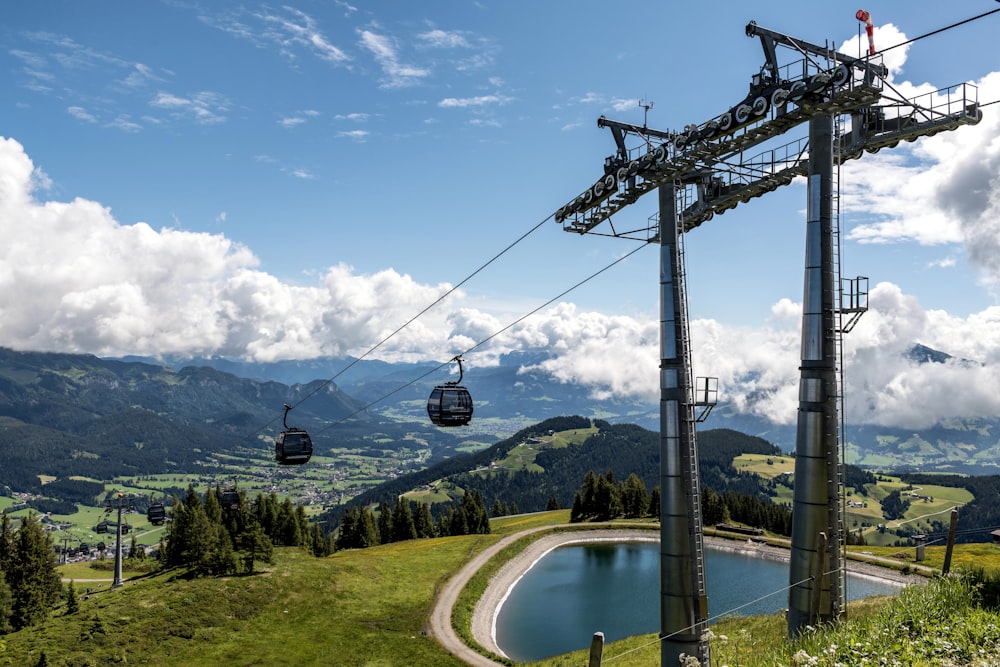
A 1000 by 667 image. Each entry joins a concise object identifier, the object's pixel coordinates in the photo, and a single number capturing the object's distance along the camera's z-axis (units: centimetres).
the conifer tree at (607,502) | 11700
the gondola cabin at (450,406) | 3431
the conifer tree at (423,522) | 12306
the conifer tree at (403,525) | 12112
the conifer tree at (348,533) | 11588
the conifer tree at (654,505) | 11844
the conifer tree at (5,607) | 6103
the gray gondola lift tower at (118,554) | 7675
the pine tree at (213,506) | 9088
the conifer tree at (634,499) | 11744
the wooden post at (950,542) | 2293
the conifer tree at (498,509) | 16862
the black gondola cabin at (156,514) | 7888
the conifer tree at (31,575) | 6400
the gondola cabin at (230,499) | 6598
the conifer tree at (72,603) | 6128
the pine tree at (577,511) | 11825
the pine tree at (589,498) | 11844
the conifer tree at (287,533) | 10419
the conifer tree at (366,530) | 11509
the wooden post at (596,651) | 1320
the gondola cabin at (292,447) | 4341
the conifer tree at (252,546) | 6738
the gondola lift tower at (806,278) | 1938
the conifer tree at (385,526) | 12088
